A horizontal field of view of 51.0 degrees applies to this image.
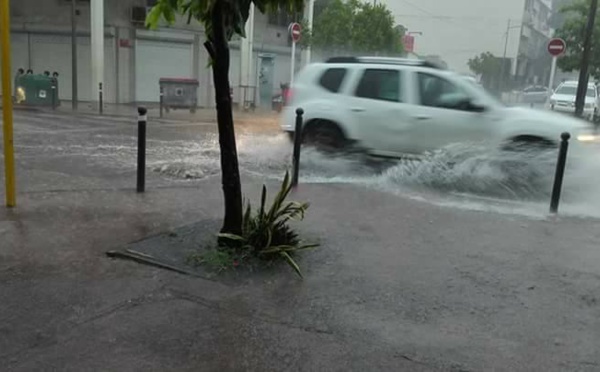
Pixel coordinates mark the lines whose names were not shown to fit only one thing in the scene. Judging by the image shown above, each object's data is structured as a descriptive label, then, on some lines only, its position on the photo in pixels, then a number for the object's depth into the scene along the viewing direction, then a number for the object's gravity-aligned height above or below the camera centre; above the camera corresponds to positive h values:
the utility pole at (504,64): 53.62 +2.35
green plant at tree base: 5.50 -1.39
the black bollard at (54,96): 20.45 -1.02
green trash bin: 20.34 -0.86
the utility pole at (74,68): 20.48 -0.08
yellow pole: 6.26 -0.43
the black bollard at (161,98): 21.20 -0.91
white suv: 9.39 -0.38
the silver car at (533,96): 37.59 -0.13
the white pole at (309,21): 30.32 +2.80
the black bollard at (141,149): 7.82 -0.98
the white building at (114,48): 25.34 +0.81
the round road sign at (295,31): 23.14 +1.73
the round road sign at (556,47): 19.12 +1.44
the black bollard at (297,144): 8.77 -0.91
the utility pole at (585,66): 20.08 +1.00
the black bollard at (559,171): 7.88 -0.94
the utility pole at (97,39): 22.88 +1.01
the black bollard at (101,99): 21.00 -1.05
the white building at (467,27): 56.62 +5.75
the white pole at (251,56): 28.06 +0.92
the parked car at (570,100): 26.03 -0.16
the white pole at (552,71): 19.27 +0.71
